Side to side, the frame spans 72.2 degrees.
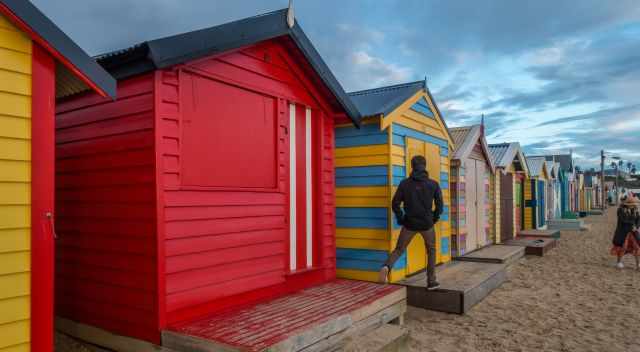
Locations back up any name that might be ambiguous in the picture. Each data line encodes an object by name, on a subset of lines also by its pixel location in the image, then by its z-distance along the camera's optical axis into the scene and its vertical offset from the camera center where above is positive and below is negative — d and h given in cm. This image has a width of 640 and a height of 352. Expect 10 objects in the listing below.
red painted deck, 370 -134
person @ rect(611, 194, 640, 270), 1014 -121
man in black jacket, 614 -40
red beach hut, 404 +2
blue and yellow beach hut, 700 +8
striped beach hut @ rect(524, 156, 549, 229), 1853 -71
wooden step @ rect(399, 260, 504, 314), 657 -172
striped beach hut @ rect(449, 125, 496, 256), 1005 -30
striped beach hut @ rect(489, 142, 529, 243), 1388 -13
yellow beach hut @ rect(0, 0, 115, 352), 300 +12
